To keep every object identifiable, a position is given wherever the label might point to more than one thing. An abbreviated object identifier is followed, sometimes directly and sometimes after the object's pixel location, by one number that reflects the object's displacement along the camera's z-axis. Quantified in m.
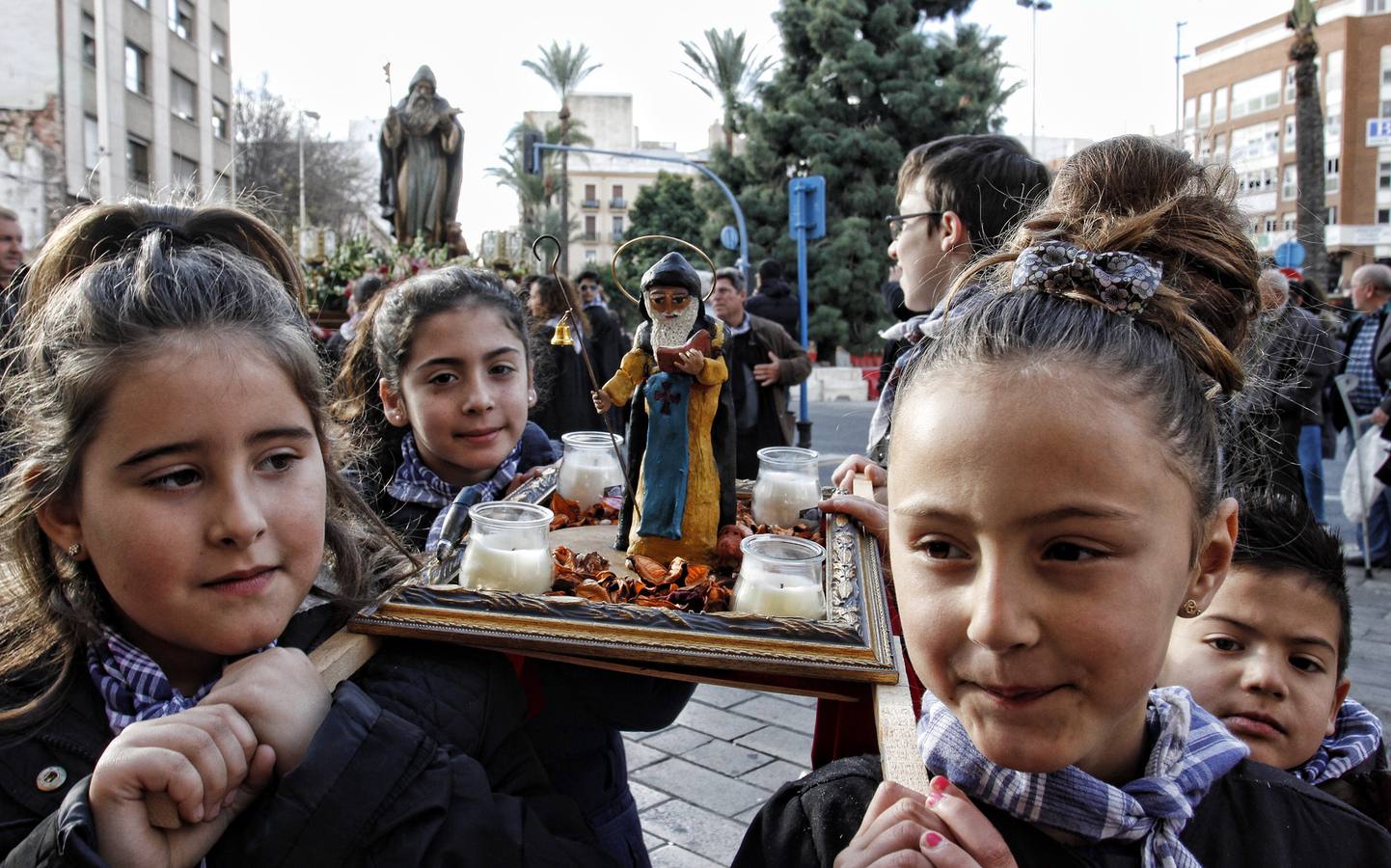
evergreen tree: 22.64
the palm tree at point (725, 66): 32.66
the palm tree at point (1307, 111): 13.30
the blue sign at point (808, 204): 7.62
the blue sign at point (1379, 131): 27.98
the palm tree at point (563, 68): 43.31
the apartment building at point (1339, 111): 38.53
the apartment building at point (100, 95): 21.23
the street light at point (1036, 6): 34.62
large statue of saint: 12.20
